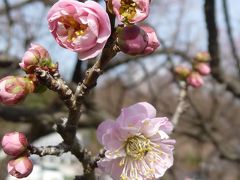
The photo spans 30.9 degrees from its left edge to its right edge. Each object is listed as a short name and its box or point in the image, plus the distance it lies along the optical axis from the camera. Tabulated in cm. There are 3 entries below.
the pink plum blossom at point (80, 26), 15
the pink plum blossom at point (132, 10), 14
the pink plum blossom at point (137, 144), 17
